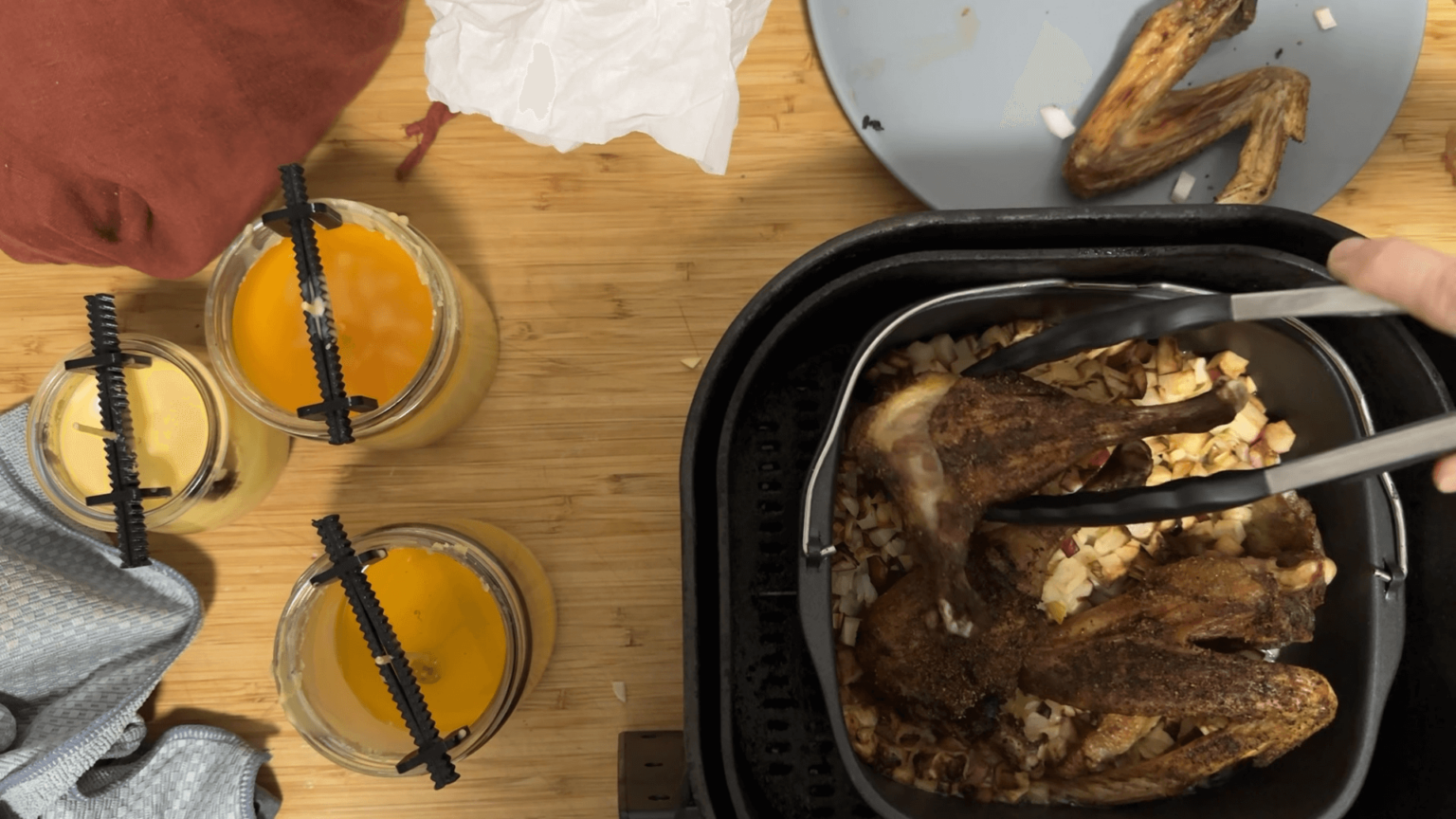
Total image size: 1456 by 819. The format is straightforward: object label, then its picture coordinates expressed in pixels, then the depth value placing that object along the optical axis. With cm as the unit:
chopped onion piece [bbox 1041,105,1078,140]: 68
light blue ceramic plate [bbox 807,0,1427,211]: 67
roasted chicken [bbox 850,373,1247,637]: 54
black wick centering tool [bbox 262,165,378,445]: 51
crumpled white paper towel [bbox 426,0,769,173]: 60
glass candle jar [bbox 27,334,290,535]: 59
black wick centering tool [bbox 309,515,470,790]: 49
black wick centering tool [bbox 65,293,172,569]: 55
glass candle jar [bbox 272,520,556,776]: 56
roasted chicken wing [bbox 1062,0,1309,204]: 64
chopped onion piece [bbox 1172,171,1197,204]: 67
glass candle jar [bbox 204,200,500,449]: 56
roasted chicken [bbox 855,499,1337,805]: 53
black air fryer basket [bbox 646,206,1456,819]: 51
